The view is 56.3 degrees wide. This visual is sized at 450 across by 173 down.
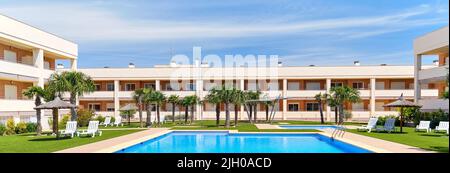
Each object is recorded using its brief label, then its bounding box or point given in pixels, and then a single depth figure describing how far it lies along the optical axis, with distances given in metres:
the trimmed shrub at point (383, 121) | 29.00
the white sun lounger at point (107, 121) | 30.63
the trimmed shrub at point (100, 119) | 32.38
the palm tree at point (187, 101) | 32.16
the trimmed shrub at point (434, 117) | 24.66
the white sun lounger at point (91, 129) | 18.61
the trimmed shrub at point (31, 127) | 23.88
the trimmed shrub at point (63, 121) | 27.50
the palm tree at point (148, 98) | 29.09
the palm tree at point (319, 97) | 34.61
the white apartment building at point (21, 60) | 26.08
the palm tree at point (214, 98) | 27.28
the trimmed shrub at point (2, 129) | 21.42
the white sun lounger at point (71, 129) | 18.16
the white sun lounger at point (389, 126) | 21.31
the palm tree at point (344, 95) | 33.12
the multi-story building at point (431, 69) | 27.64
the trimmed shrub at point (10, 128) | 22.05
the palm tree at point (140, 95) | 29.39
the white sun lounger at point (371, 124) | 21.86
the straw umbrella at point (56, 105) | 17.98
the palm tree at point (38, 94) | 20.73
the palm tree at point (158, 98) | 29.20
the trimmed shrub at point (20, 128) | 22.94
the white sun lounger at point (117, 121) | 31.62
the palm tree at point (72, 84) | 22.50
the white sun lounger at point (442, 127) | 20.92
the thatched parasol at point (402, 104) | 22.00
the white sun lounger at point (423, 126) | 21.89
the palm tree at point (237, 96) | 27.26
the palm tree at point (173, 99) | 32.64
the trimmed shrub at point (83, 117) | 30.23
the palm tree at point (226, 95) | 27.19
